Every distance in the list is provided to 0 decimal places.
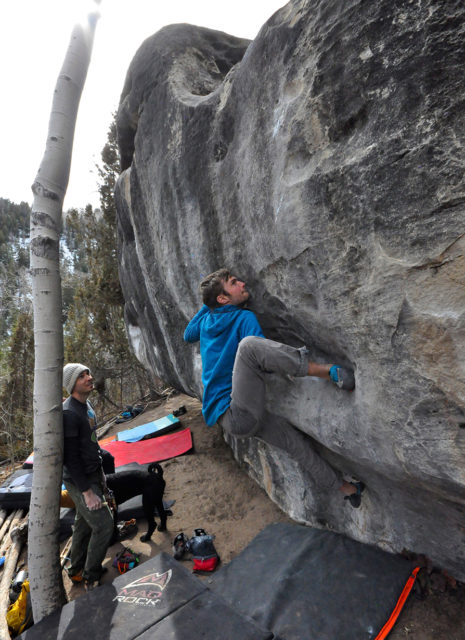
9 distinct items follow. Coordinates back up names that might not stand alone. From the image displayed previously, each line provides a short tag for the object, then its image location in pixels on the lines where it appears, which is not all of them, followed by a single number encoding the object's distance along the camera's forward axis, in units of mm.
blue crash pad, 7926
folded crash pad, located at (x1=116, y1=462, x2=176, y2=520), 4652
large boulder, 1835
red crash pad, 6727
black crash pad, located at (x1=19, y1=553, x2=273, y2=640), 2457
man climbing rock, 2670
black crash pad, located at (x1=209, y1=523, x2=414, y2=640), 2414
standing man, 3322
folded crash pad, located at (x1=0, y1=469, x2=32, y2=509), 5369
